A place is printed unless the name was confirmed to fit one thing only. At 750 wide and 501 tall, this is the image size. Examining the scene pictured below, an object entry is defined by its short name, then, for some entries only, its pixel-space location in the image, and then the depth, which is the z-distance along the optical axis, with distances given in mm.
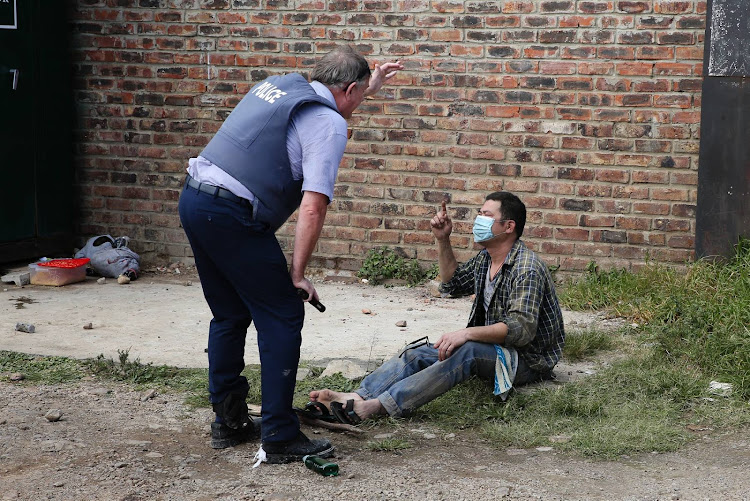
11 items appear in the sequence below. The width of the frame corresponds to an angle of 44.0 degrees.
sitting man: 4336
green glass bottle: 3725
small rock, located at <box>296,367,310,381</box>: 5034
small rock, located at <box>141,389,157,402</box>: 4706
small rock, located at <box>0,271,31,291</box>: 7217
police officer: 3703
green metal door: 7449
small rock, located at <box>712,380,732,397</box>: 4648
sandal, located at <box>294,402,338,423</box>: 4293
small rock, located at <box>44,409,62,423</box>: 4379
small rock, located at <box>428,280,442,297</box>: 7008
